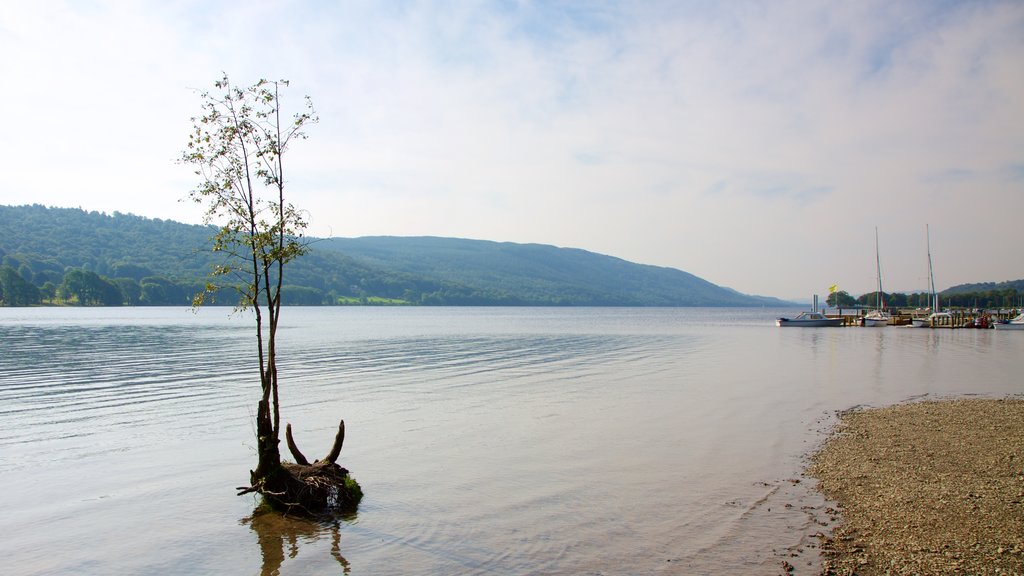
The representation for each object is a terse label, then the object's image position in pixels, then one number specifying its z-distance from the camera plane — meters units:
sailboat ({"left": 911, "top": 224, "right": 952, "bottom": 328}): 106.19
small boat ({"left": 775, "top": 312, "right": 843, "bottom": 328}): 114.94
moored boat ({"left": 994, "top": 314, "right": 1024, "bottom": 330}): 101.00
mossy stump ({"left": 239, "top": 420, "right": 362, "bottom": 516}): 12.55
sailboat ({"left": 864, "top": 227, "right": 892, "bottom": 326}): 112.50
